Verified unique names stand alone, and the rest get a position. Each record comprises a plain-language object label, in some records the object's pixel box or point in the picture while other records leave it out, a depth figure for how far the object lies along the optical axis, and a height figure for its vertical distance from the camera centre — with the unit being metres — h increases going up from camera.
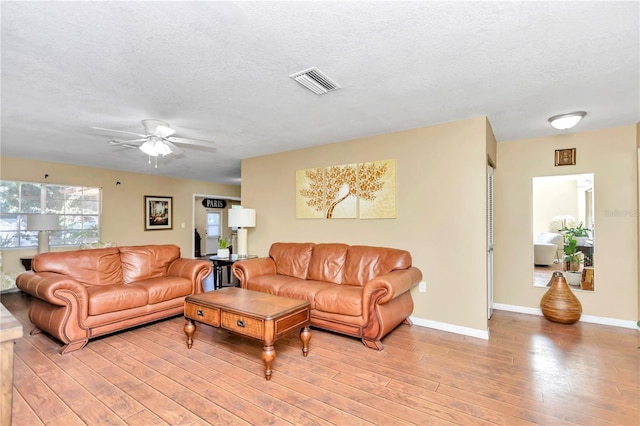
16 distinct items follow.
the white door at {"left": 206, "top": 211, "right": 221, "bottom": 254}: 11.12 -0.62
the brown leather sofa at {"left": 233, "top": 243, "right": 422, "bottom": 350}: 2.95 -0.82
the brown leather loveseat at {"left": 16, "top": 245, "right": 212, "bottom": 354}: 2.88 -0.82
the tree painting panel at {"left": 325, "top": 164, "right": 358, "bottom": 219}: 4.26 +0.30
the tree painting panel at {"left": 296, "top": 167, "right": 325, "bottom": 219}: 4.59 +0.30
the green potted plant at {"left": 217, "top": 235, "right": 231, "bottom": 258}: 5.12 -0.60
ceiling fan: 3.32 +0.84
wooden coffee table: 2.40 -0.87
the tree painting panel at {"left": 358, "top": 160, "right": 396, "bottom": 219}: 3.93 +0.31
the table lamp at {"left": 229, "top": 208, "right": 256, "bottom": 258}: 4.98 -0.14
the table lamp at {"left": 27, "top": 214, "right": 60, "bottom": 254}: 4.91 -0.18
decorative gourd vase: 3.60 -1.10
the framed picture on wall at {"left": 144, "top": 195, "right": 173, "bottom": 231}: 7.07 +0.02
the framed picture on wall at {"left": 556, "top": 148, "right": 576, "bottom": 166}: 3.88 +0.70
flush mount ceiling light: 3.13 +0.95
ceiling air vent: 2.31 +1.05
